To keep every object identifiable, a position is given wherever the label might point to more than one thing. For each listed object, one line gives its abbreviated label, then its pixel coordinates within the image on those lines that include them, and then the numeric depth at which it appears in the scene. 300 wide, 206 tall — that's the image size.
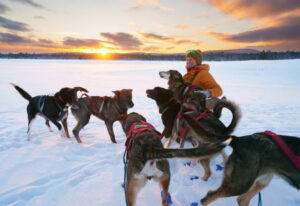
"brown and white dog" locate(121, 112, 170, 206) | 2.27
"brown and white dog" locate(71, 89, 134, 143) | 5.11
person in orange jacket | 4.28
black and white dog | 4.96
